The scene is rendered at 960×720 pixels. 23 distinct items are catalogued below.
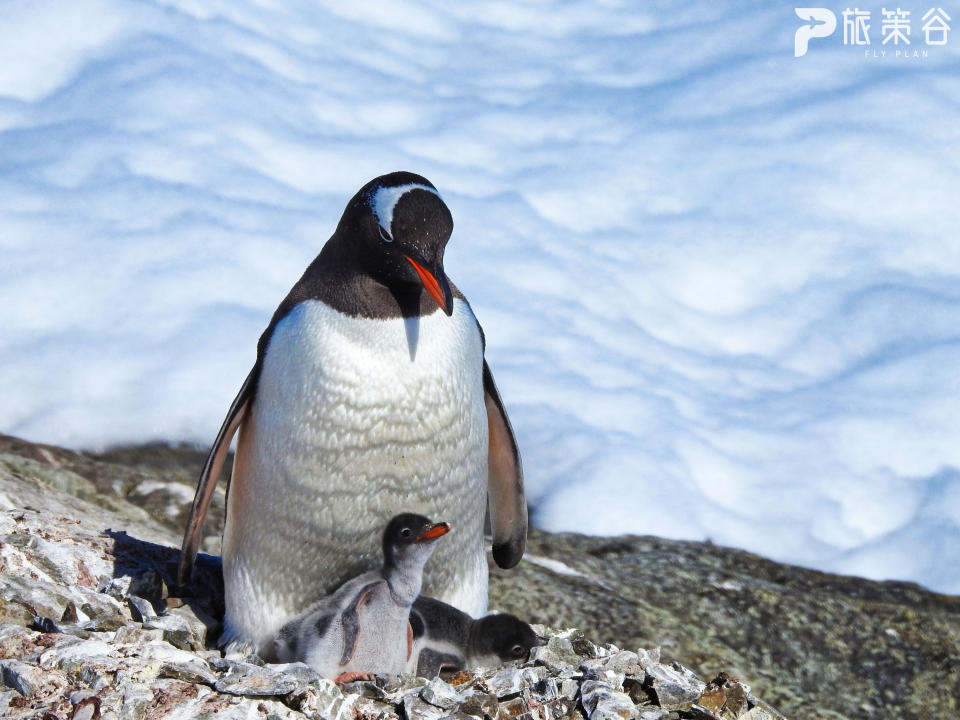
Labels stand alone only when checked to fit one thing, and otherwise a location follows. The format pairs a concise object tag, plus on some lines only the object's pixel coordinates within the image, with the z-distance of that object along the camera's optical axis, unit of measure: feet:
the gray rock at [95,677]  20.39
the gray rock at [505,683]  23.72
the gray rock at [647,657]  24.80
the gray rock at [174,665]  21.33
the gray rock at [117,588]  25.89
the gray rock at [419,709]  21.89
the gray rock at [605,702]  22.30
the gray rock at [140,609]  24.52
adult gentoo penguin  23.54
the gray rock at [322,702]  21.20
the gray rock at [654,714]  22.77
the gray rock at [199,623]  25.61
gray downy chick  23.39
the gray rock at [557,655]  25.07
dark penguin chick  24.95
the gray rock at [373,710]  21.94
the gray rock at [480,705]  22.34
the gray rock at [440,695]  22.40
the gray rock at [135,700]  19.89
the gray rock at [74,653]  20.88
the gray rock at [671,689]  23.71
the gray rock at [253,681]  21.13
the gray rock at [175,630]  23.72
